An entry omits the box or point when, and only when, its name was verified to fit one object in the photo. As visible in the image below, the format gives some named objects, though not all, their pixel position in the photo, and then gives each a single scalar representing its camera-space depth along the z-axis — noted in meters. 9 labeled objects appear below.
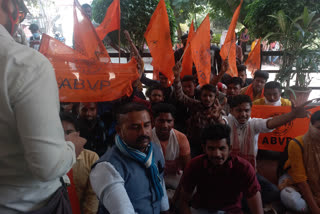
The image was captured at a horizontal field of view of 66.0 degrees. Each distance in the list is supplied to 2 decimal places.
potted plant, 4.53
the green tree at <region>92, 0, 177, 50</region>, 4.48
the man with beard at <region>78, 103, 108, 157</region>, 2.77
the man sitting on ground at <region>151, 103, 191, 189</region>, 2.62
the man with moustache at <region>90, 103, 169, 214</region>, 1.37
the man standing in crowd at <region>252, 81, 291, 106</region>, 3.28
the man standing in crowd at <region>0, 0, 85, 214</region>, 0.79
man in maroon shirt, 2.03
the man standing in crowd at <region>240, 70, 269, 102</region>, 3.72
